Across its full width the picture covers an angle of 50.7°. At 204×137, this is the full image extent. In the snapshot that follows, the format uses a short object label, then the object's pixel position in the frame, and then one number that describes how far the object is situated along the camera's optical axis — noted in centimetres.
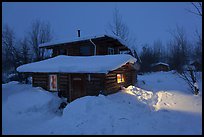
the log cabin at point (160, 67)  6225
